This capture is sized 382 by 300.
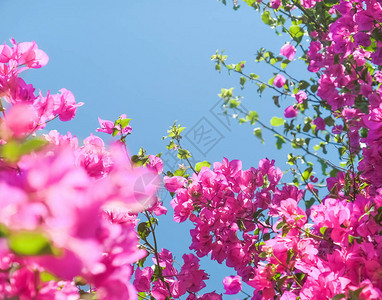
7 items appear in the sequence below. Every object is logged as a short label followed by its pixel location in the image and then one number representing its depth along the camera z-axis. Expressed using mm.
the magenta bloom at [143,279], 1453
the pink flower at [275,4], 2818
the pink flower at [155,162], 1526
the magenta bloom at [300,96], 2844
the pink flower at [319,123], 2988
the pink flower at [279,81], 3043
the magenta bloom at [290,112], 2992
